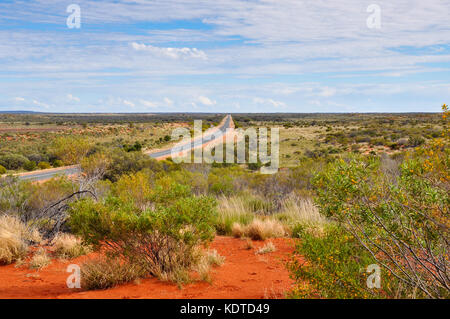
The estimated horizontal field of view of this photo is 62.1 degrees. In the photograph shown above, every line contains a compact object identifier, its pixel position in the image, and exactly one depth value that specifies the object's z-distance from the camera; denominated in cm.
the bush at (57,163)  2794
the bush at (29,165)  2658
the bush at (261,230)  931
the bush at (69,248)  786
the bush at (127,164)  1864
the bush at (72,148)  1708
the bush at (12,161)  2794
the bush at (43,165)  2692
